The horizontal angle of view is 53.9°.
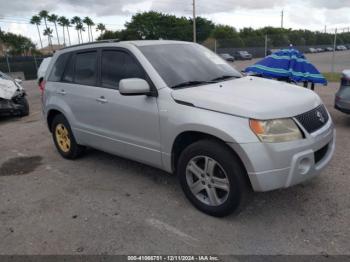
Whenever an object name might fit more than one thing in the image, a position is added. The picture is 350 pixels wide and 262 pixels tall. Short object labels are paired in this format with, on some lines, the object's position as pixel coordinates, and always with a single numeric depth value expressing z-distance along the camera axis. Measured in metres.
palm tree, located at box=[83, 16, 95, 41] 83.24
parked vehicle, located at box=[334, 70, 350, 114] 6.01
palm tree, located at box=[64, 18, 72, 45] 83.31
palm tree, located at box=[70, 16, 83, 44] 82.00
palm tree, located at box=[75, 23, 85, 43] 83.96
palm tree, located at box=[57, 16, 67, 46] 82.00
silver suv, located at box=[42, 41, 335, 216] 3.07
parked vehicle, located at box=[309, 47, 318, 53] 48.82
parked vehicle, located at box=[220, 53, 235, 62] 36.28
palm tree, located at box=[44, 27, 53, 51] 76.62
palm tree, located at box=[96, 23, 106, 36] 85.66
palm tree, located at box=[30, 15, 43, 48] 74.69
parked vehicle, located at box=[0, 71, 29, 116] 9.12
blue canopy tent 7.04
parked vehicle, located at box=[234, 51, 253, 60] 38.69
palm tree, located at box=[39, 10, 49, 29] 75.56
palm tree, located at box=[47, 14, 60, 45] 78.24
